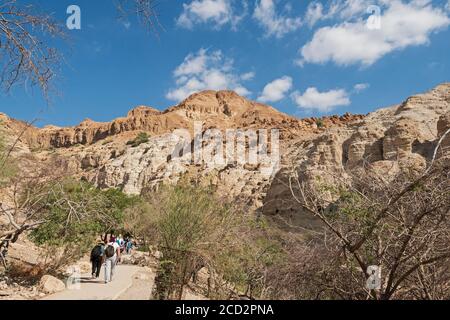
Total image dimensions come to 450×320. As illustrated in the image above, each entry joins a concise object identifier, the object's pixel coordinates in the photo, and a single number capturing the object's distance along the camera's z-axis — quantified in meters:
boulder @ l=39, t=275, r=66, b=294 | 8.69
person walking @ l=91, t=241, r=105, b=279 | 11.41
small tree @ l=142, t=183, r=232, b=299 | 10.24
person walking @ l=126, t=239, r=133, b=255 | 22.30
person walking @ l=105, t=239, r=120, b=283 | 10.73
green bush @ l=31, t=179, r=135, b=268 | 9.91
